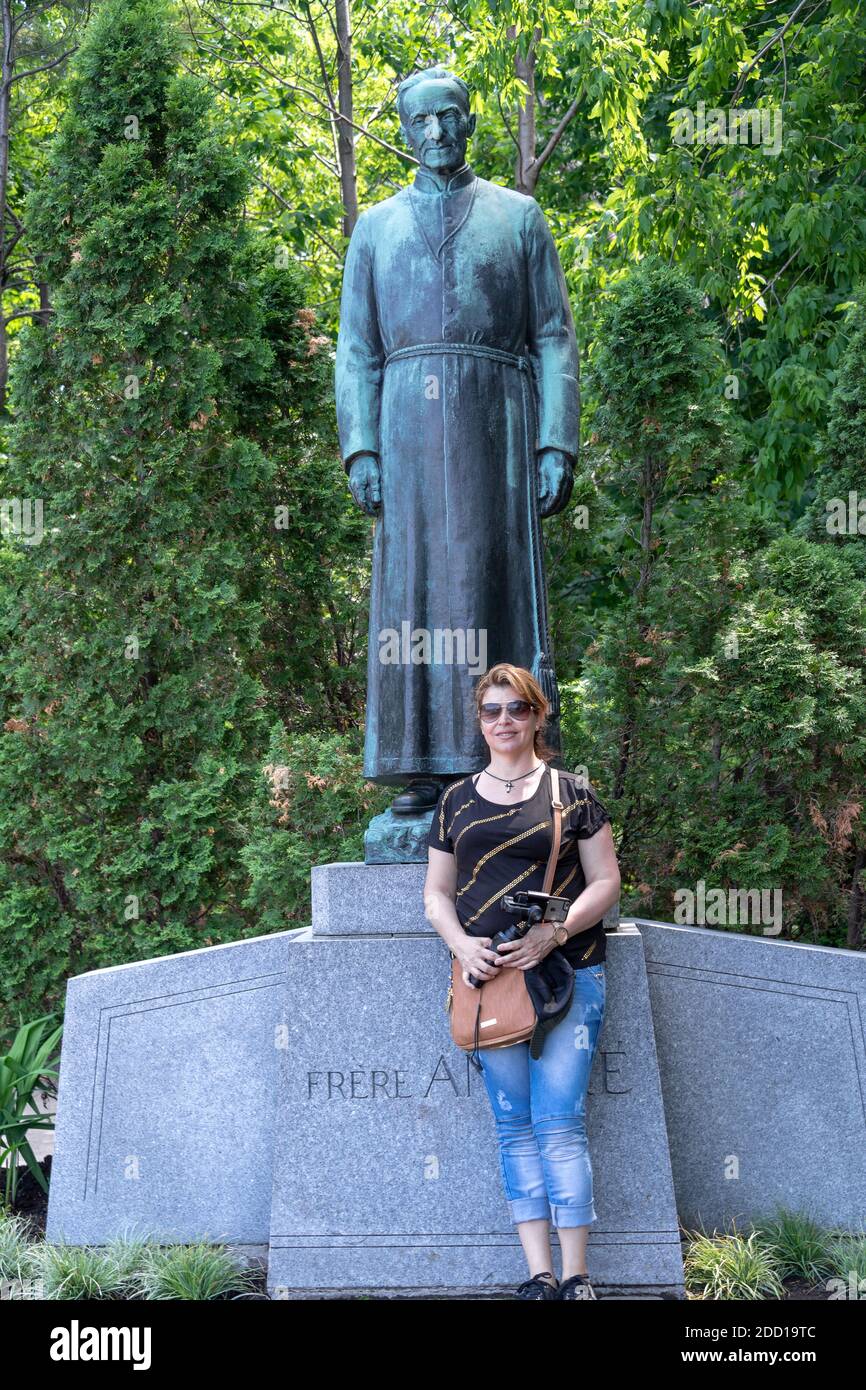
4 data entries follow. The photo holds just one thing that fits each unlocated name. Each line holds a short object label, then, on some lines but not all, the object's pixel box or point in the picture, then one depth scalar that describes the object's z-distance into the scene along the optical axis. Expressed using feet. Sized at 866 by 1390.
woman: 13.12
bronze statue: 17.26
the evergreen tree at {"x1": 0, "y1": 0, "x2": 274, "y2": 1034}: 25.80
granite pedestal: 15.14
